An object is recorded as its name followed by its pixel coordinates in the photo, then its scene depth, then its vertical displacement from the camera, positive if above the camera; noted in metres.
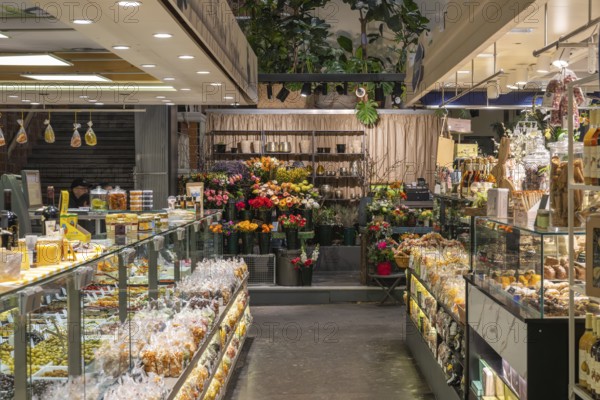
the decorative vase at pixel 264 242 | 9.73 -0.93
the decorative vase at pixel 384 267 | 9.53 -1.25
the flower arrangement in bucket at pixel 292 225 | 9.64 -0.69
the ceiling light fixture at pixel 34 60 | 5.85 +0.94
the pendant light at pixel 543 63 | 4.82 +0.73
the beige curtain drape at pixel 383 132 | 14.03 +0.80
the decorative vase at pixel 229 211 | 9.69 -0.51
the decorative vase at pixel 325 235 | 11.63 -1.00
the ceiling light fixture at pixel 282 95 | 11.40 +1.23
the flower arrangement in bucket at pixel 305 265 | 9.65 -1.23
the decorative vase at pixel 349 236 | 11.88 -1.03
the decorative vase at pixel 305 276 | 9.84 -1.40
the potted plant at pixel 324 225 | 11.64 -0.84
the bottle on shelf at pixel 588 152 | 2.72 +0.08
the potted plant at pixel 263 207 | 9.56 -0.46
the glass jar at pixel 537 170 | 4.45 +0.02
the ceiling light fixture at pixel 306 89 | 10.87 +1.26
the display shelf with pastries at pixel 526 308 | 3.30 -0.67
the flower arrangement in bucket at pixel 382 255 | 9.43 -1.07
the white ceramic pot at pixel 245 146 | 13.78 +0.51
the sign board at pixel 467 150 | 6.84 +0.22
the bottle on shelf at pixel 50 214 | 3.54 -0.21
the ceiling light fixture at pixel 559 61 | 4.38 +0.67
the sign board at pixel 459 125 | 8.14 +0.54
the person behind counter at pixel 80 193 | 9.36 -0.27
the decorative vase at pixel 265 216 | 9.82 -0.58
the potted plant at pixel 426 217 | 10.48 -0.64
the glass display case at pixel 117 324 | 2.42 -0.73
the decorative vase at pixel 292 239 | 9.68 -0.88
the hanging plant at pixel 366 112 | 13.56 +1.15
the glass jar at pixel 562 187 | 3.40 -0.07
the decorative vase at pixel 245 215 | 9.90 -0.57
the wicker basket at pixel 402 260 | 8.02 -0.96
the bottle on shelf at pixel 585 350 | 2.80 -0.69
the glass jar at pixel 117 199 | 6.30 -0.23
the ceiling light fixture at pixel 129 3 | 3.46 +0.81
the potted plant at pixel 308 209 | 9.82 -0.50
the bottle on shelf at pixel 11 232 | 3.01 -0.26
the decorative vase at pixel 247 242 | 9.78 -0.93
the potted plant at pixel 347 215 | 13.77 -0.80
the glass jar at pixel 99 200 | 6.30 -0.24
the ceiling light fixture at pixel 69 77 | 6.84 +0.92
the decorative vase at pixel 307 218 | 10.08 -0.63
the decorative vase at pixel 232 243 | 9.82 -0.95
